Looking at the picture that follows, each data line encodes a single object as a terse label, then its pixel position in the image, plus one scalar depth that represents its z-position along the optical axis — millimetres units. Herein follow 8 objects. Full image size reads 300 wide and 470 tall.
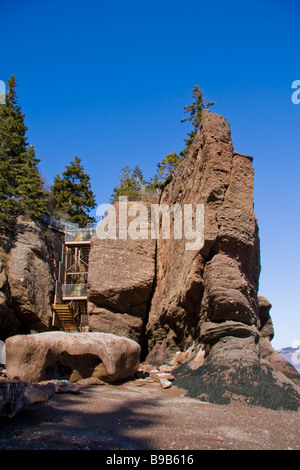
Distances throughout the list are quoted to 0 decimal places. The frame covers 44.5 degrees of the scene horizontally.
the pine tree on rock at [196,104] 30266
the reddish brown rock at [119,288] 16719
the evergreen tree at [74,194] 30062
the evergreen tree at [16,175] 22094
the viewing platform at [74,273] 21031
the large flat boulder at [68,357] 8898
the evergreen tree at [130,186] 32938
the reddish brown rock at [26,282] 19141
